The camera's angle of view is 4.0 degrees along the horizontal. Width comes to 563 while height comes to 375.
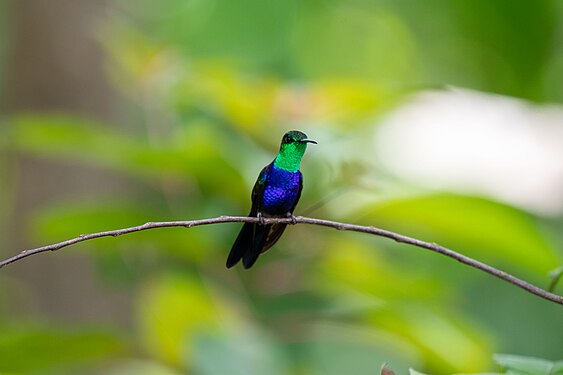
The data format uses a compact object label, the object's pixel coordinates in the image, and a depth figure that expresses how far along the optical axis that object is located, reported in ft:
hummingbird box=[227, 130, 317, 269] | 13.78
